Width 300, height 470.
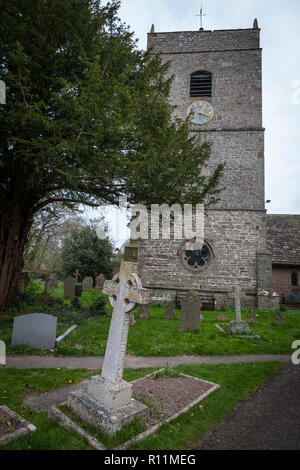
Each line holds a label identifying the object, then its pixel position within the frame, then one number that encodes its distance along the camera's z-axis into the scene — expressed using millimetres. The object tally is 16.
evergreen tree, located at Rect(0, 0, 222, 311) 5707
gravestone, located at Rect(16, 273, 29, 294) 9306
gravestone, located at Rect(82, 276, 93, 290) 15906
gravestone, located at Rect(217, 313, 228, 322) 9323
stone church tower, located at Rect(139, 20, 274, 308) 13008
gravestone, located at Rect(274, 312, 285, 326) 9031
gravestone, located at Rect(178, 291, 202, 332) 7566
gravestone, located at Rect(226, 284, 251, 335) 7480
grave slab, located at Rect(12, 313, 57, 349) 5652
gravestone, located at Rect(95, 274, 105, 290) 16222
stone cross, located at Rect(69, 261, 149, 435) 2840
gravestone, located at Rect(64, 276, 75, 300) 11859
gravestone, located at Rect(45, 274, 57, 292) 14159
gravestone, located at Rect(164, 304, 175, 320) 9267
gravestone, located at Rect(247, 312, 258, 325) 9156
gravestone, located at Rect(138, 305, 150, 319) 9227
